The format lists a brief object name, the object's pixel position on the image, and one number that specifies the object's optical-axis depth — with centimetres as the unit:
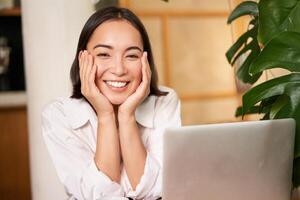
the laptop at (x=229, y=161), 128
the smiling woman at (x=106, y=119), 137
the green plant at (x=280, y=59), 133
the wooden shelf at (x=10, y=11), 173
